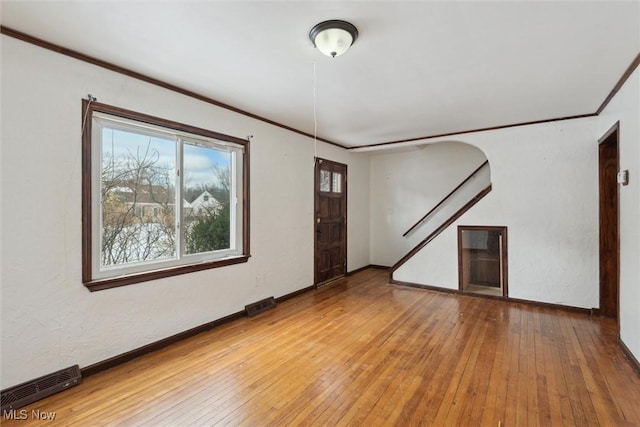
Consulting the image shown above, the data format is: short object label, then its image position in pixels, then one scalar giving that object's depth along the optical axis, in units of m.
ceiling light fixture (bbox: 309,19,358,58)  1.91
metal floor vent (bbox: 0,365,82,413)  1.97
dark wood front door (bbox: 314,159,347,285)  5.11
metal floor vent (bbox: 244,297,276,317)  3.71
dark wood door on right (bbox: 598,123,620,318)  3.64
